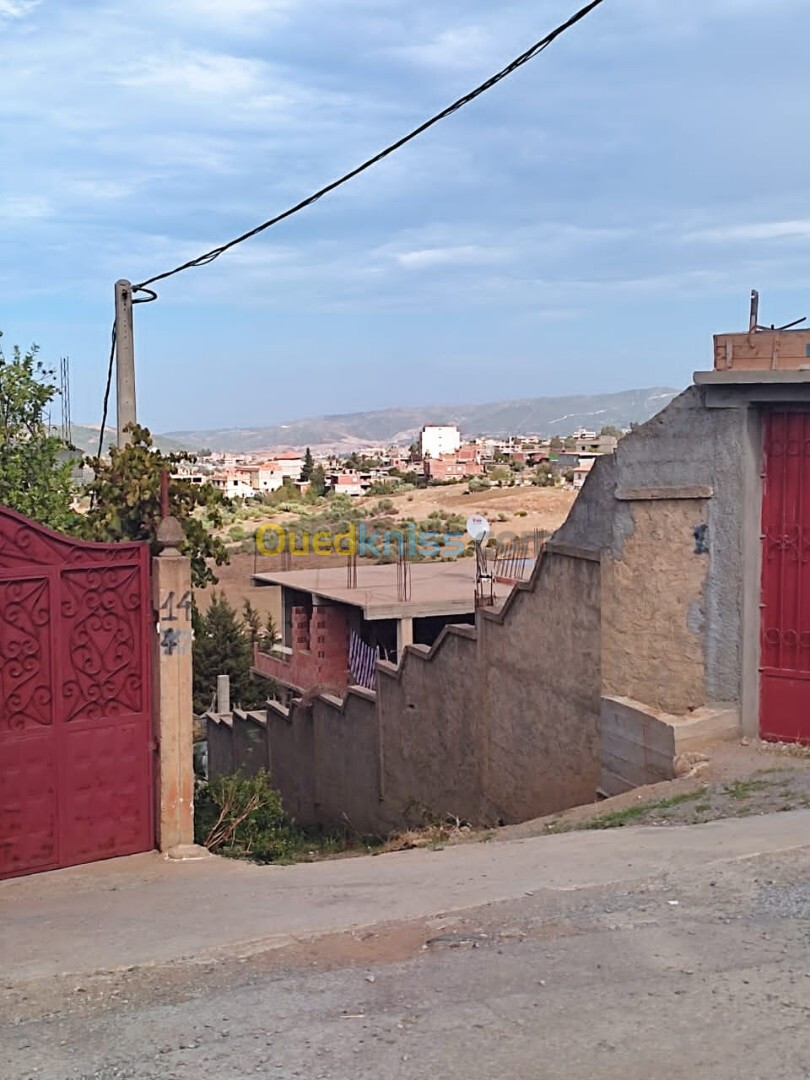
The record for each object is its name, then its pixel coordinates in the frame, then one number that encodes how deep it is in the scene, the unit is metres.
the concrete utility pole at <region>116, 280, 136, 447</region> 14.29
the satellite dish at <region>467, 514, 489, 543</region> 15.75
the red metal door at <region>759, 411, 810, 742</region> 9.62
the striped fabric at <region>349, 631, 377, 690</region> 20.68
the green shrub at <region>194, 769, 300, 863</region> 10.02
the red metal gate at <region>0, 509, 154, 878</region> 8.07
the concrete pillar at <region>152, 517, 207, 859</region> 8.52
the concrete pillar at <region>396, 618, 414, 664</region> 21.33
